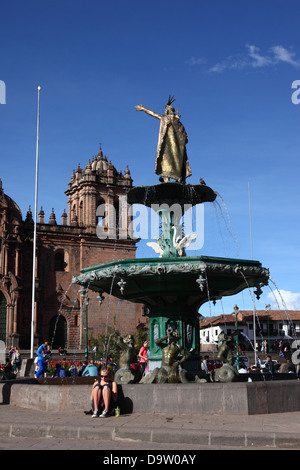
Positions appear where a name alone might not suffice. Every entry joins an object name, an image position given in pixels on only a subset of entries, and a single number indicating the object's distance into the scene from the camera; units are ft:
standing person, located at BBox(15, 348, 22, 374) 88.86
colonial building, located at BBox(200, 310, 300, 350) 205.31
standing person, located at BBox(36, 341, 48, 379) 49.88
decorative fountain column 36.63
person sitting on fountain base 27.75
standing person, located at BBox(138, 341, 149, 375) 50.85
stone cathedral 141.38
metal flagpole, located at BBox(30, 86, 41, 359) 104.99
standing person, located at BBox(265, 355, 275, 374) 61.05
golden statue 42.73
